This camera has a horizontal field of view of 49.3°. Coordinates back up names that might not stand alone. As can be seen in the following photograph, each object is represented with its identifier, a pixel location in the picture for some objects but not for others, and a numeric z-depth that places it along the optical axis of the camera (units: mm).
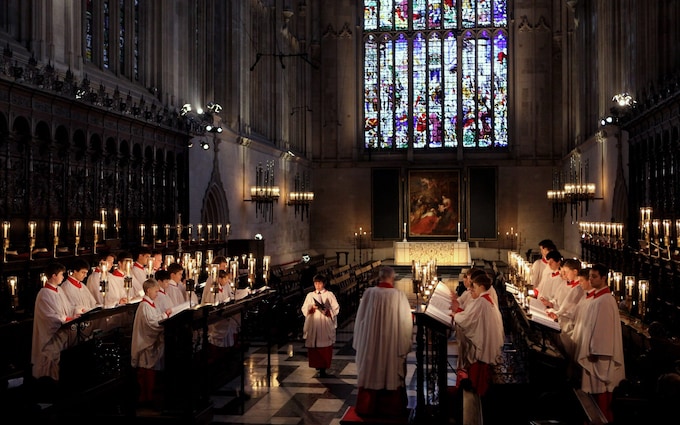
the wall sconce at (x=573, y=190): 24562
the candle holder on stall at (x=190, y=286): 10016
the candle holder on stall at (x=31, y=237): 11622
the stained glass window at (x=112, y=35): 18312
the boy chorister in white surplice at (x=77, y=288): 10523
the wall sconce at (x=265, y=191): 26297
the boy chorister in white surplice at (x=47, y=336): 9312
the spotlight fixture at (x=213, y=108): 22281
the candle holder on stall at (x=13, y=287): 10047
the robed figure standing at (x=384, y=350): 8898
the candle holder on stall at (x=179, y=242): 16956
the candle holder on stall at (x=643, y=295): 9891
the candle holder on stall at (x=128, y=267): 12462
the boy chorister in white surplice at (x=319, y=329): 11945
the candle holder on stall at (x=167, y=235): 17850
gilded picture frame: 35281
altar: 31031
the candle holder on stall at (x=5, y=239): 11258
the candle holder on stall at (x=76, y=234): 13311
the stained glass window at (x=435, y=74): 35812
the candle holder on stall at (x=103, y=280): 10789
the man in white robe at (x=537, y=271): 15055
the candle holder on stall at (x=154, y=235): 17094
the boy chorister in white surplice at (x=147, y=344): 9266
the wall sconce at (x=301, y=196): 31609
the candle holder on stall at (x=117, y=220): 16289
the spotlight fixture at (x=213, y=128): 21281
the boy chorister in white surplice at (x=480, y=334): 9195
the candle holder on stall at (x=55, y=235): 12472
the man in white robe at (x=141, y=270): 13155
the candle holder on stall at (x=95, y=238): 13945
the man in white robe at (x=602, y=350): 8281
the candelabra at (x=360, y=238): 36031
